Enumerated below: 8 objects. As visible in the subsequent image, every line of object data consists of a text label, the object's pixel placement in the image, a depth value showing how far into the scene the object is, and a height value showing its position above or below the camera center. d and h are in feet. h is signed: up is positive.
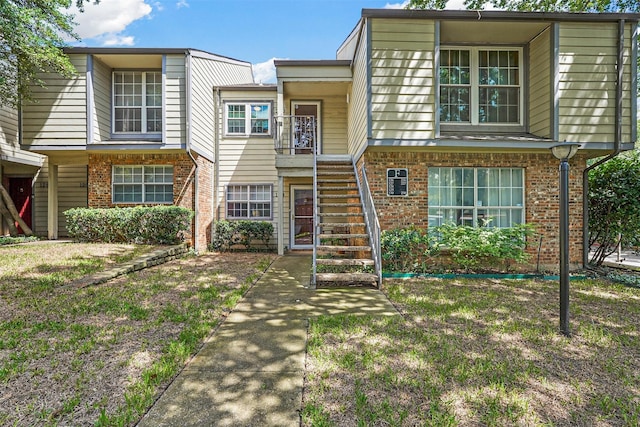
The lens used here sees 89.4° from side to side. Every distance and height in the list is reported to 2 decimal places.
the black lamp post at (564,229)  12.21 -0.47
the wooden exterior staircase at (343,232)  19.29 -1.55
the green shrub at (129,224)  30.86 -0.85
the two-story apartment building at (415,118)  22.97 +8.19
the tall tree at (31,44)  27.09 +14.85
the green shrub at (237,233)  35.69 -1.94
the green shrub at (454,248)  22.44 -2.19
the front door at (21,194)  41.81 +2.68
